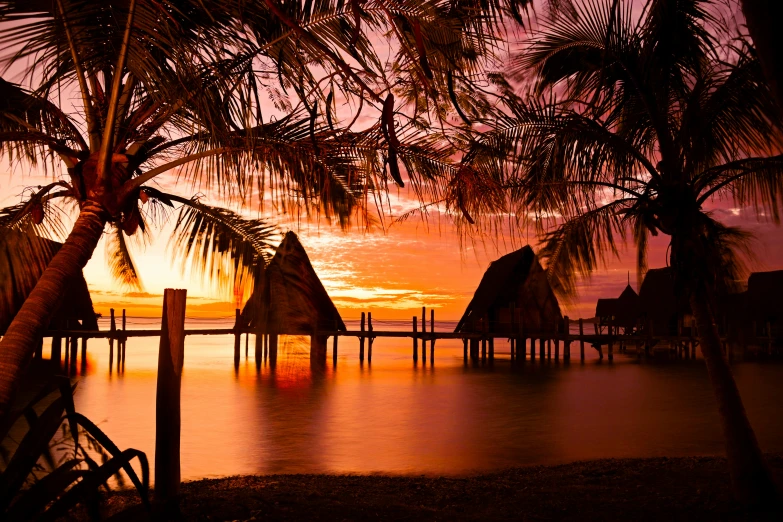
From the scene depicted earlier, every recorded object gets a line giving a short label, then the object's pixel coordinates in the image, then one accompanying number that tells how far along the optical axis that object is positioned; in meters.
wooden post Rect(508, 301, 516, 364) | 28.62
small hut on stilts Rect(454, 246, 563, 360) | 30.53
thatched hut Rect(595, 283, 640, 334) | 38.53
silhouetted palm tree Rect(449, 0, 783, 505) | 5.20
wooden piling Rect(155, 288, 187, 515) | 4.48
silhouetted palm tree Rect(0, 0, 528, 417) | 3.55
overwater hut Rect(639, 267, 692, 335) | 35.44
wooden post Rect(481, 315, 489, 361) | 30.72
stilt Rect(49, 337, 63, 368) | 26.60
